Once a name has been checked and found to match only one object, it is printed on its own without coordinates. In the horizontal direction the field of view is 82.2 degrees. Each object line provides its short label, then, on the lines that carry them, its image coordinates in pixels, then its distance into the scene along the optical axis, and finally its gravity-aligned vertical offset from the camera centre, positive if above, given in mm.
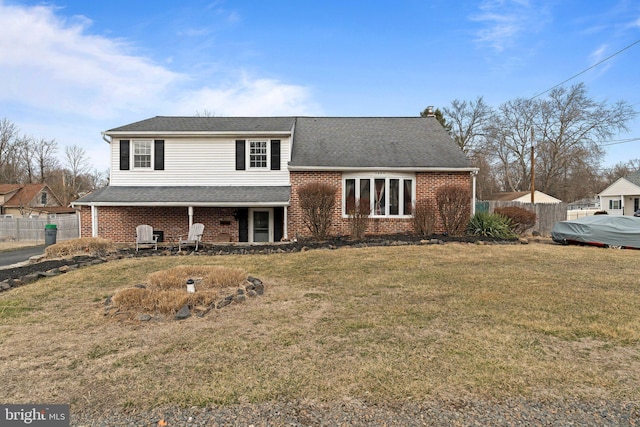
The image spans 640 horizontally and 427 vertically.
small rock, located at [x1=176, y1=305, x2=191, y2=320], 5027 -1390
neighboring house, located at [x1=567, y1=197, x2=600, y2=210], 50269 +1296
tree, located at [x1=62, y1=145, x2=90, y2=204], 52438 +6192
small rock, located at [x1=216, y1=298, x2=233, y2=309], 5505 -1380
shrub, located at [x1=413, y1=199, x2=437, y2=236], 13766 -229
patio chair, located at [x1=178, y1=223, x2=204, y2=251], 12070 -787
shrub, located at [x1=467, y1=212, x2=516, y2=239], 13422 -486
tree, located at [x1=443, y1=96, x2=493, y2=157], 43906 +11447
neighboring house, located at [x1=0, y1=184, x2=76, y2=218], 39281 +1332
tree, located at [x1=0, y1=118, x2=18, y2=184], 46625 +7994
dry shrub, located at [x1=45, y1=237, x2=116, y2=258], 11133 -1099
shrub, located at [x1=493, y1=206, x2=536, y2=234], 14461 -161
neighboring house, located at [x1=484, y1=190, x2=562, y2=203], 40250 +1845
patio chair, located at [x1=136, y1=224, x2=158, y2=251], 12453 -804
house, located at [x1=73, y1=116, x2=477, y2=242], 14602 +1454
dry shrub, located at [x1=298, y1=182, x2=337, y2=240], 12664 +274
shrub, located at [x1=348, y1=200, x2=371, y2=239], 12922 -217
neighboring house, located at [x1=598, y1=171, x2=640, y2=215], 36125 +1777
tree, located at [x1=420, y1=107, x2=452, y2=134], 21031 +9094
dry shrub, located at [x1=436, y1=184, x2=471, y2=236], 13398 +182
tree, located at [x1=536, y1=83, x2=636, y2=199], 41338 +9716
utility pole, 27359 +3089
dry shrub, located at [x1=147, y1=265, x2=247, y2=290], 6484 -1192
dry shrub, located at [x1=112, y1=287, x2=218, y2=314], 5227 -1282
